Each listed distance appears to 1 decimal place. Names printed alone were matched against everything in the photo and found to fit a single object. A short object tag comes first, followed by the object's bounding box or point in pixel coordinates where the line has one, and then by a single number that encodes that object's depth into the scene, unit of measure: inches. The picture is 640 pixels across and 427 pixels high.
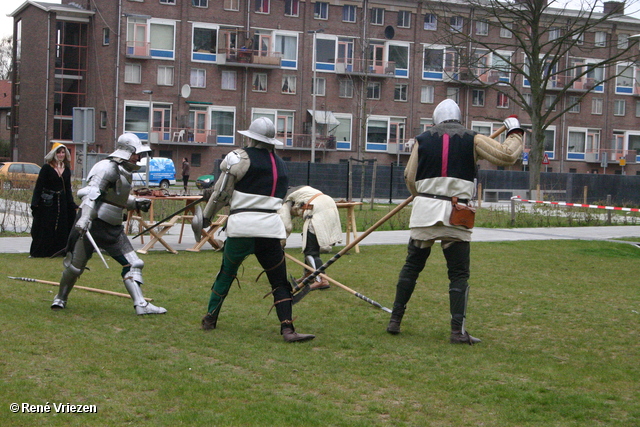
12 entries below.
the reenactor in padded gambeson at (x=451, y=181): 244.5
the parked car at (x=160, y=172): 1654.8
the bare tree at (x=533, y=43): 1158.3
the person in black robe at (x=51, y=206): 457.4
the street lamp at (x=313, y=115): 1930.4
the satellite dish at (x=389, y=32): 2170.3
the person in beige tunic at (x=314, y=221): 360.2
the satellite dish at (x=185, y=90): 1809.8
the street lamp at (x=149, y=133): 1956.2
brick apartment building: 1987.0
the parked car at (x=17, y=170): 1271.5
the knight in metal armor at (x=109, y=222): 286.5
